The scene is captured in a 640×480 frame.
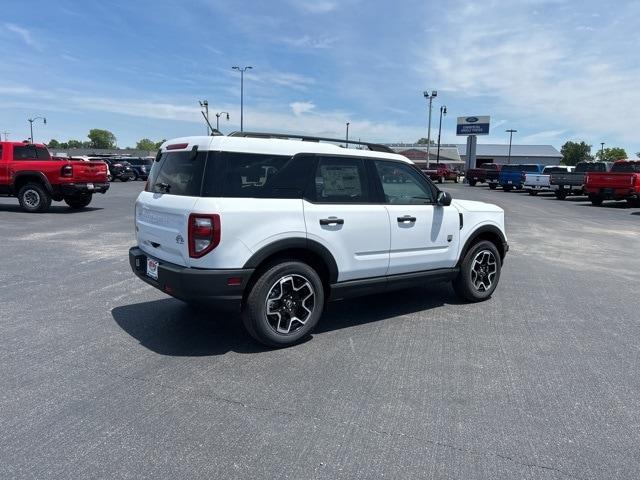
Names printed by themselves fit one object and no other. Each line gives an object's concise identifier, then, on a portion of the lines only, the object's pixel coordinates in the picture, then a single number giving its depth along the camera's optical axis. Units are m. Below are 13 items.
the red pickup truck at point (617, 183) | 20.91
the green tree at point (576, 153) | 122.44
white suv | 3.94
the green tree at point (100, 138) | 172.00
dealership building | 89.91
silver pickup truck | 30.03
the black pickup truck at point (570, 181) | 26.44
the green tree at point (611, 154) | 102.94
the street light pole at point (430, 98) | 58.44
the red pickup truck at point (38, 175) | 13.88
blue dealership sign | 73.81
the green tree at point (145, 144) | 177.96
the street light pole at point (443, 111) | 61.81
